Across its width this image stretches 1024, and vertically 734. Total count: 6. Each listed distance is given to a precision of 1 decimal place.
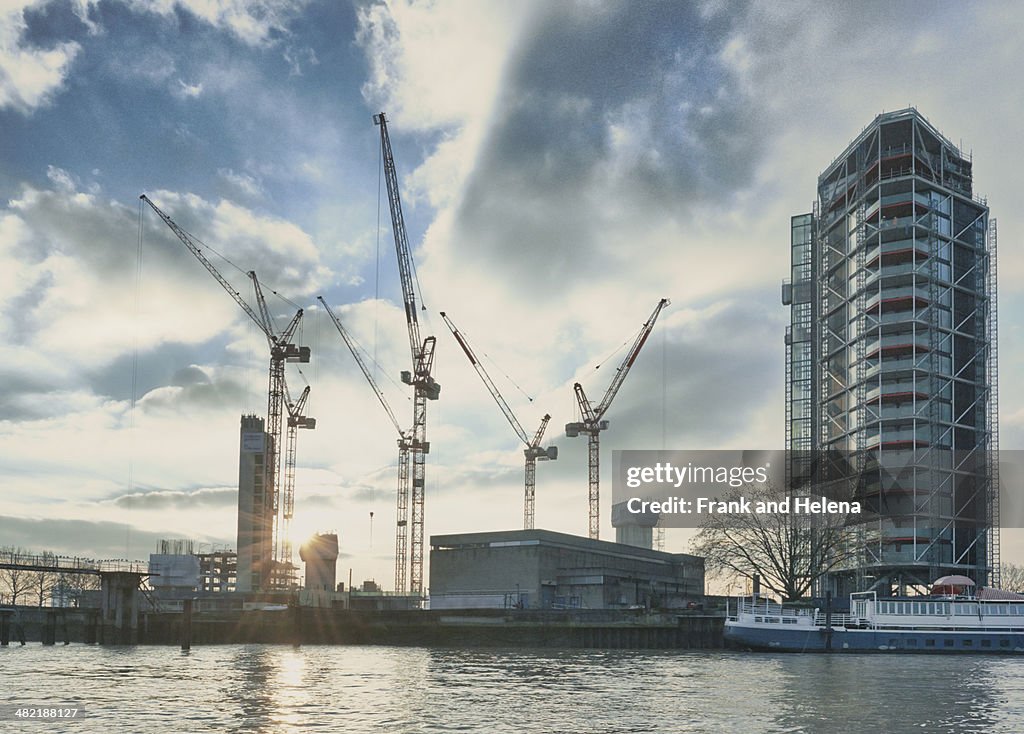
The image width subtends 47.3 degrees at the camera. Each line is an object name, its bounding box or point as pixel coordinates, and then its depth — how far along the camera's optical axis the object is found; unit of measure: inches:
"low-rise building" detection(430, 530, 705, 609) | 6673.2
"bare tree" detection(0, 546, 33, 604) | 5378.9
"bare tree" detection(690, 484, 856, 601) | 4906.5
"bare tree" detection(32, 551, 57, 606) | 5315.0
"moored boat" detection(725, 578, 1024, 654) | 3954.2
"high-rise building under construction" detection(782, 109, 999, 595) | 7047.2
